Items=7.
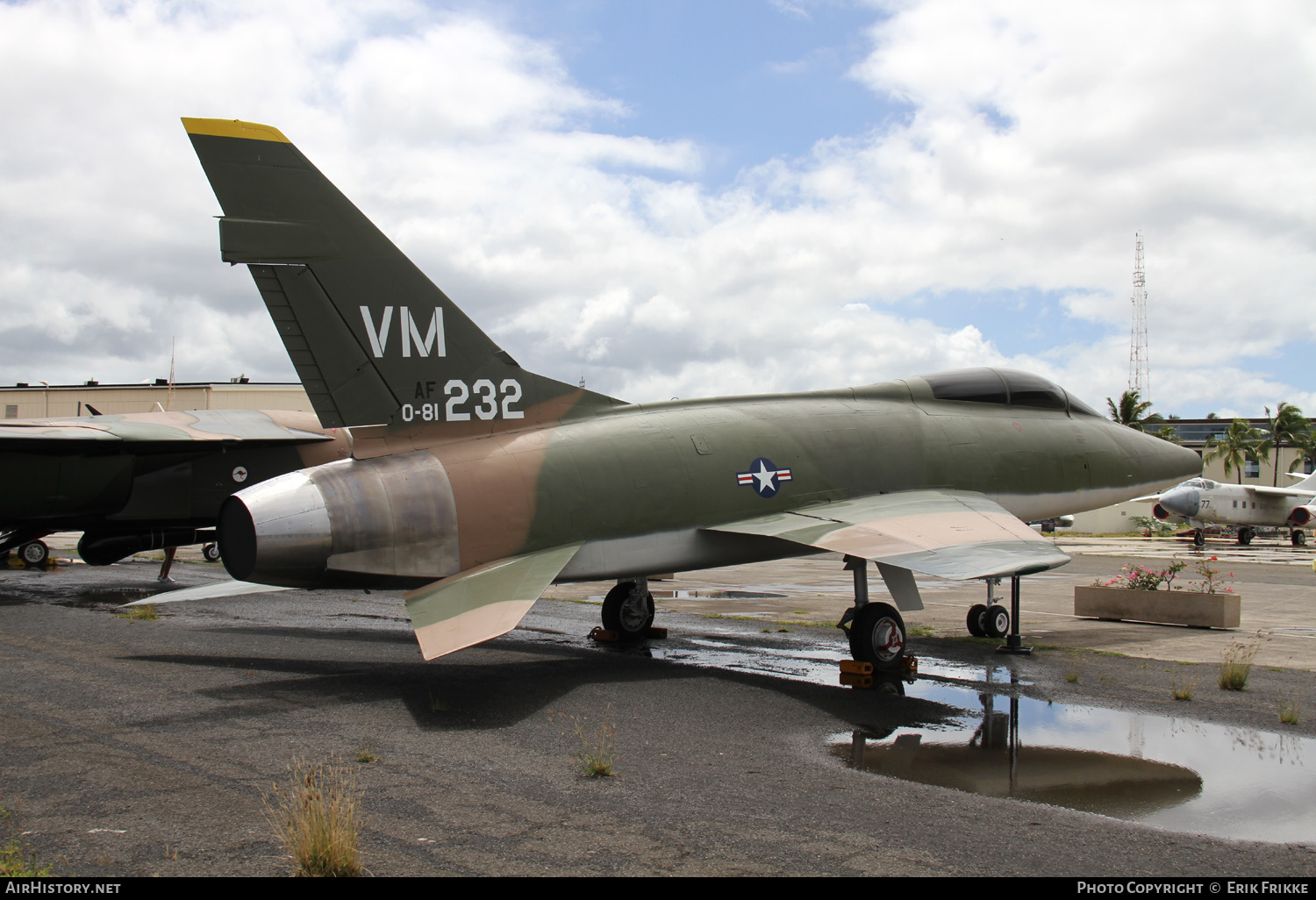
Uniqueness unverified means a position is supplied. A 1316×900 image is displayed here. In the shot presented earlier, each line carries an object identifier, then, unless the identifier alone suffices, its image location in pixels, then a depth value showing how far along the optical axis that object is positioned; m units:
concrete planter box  14.41
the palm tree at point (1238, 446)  76.81
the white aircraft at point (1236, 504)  43.72
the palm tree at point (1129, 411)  72.38
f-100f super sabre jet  8.76
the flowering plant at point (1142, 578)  14.97
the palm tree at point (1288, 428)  75.44
